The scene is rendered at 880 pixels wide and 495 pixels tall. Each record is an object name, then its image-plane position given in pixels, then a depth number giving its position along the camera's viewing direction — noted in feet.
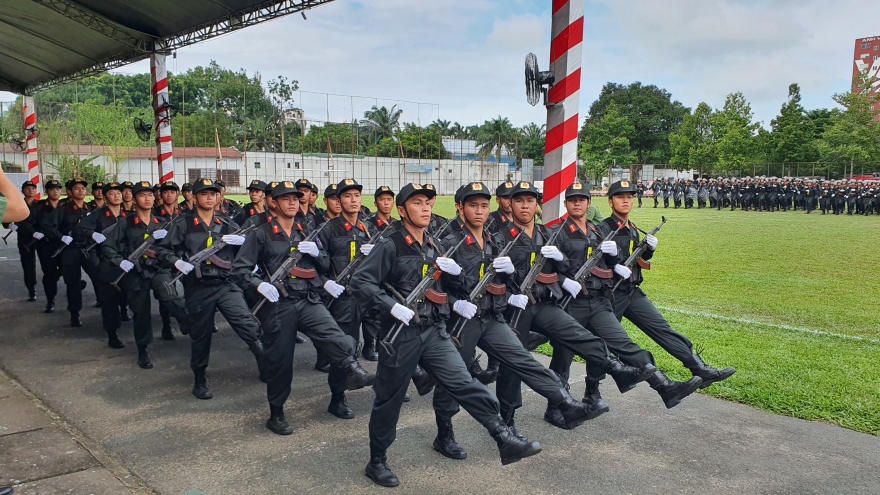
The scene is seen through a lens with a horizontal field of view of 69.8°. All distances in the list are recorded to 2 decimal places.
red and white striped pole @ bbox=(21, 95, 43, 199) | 66.49
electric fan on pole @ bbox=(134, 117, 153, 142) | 50.88
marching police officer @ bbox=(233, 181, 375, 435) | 17.24
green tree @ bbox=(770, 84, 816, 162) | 152.97
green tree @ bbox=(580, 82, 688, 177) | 226.58
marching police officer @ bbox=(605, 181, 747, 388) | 17.89
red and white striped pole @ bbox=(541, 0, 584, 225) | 23.03
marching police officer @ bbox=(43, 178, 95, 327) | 29.14
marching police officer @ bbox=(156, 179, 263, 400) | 20.11
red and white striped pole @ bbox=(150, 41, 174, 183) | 44.45
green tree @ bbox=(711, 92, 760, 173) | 152.25
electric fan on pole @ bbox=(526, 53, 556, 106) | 23.00
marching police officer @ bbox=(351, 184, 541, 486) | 13.66
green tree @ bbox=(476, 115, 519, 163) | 191.72
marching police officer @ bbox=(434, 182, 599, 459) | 14.99
